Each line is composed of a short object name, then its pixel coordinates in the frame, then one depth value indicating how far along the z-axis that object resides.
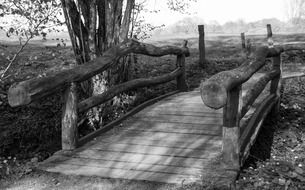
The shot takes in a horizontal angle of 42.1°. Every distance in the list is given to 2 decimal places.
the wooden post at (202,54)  13.13
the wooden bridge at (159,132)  4.45
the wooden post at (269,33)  13.23
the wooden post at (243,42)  14.34
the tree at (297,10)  64.49
